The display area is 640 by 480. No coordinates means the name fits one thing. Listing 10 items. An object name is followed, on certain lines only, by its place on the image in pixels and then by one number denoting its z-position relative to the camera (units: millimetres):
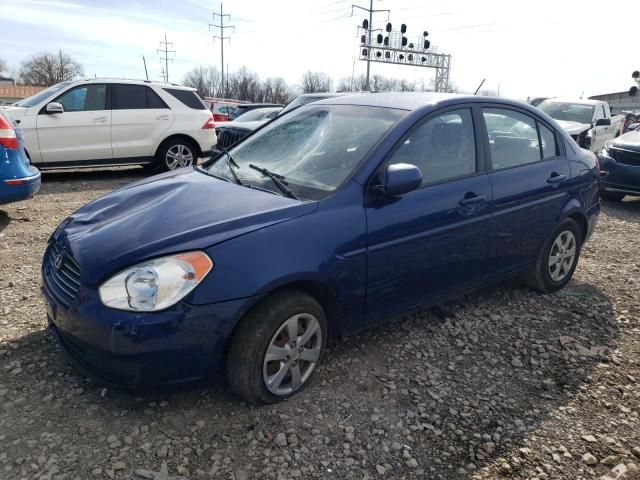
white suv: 8430
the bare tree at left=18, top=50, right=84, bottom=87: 68100
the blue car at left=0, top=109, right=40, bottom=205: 5547
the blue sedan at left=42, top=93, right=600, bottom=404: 2426
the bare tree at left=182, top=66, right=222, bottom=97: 77675
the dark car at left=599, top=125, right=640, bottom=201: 8180
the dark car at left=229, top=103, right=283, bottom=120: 18495
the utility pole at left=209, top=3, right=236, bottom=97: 55066
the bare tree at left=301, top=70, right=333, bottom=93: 72188
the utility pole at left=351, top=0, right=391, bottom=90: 39597
